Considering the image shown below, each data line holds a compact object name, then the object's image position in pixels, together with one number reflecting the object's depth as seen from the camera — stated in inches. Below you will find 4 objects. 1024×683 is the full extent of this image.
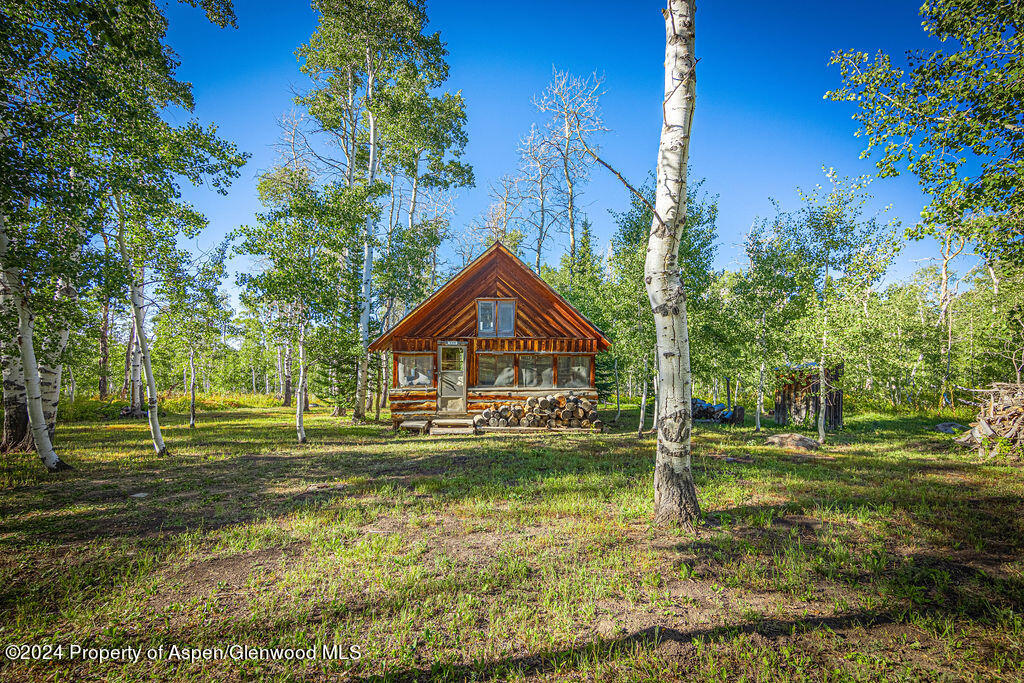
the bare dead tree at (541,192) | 1120.8
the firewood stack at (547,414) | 647.8
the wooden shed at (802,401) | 647.8
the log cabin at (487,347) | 703.7
